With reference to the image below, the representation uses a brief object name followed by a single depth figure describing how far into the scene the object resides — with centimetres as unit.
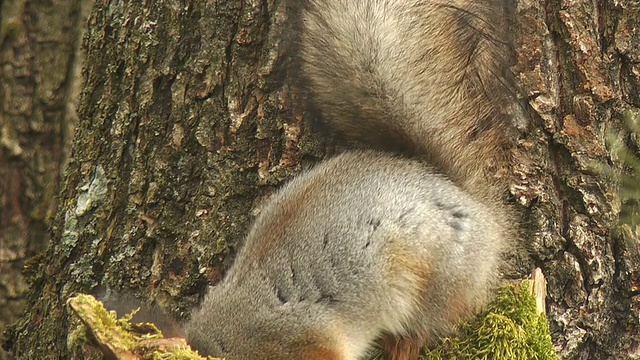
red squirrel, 416
